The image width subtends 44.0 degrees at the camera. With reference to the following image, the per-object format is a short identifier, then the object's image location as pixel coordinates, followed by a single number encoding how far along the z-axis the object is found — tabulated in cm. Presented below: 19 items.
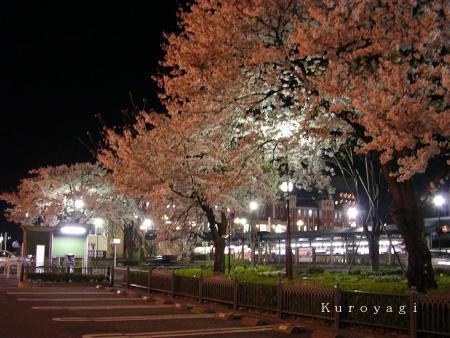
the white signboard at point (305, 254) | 5750
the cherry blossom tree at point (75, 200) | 4766
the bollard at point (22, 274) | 2894
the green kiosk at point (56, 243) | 3288
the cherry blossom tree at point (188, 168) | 2031
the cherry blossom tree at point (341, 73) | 1411
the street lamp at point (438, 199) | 3314
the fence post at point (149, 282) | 2517
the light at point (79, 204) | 4786
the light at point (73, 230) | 3303
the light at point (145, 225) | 4641
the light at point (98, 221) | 4930
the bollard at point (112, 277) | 3012
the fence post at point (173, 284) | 2290
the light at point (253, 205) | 3061
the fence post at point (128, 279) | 2819
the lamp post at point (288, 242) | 2186
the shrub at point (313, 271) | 2566
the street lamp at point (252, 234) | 3938
